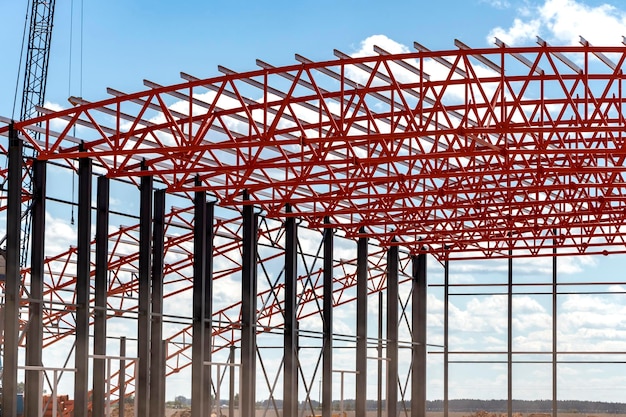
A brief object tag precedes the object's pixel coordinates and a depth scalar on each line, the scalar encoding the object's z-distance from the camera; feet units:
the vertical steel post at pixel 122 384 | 150.20
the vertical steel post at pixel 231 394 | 168.64
